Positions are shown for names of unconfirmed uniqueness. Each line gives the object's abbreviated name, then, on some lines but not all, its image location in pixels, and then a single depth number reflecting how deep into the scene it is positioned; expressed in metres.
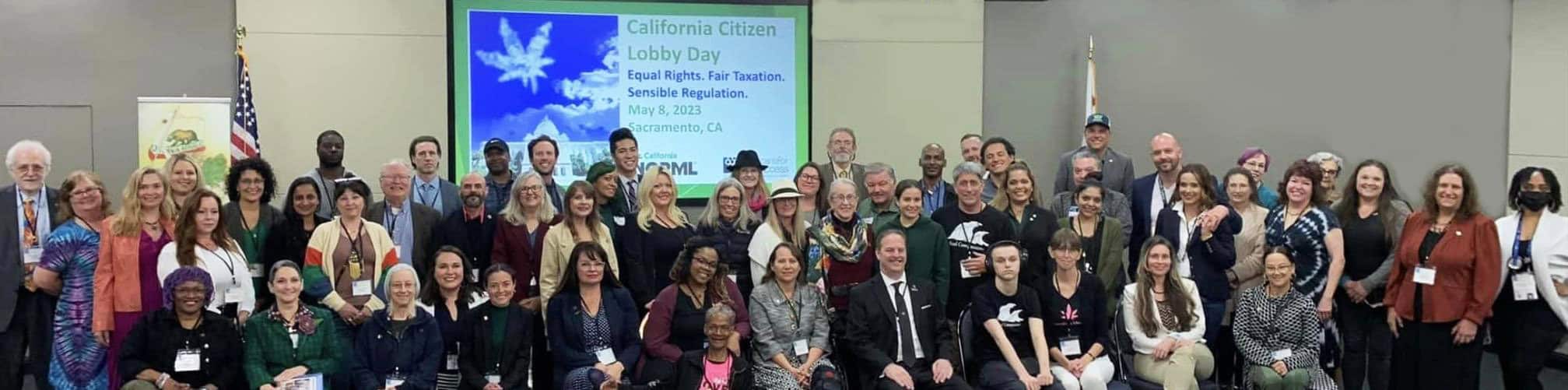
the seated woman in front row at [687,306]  4.87
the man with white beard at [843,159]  6.59
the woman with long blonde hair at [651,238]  5.23
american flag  6.77
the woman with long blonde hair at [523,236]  5.16
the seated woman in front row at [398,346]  4.61
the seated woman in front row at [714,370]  4.79
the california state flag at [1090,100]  8.03
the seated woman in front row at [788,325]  4.88
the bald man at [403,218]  5.23
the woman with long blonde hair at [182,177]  5.00
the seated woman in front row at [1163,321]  4.99
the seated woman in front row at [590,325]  4.82
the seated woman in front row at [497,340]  4.75
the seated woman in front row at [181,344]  4.44
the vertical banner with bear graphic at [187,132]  6.73
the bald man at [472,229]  5.27
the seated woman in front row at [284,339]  4.53
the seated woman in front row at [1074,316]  4.91
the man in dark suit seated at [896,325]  4.89
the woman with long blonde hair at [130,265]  4.75
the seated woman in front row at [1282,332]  5.02
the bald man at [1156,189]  5.70
